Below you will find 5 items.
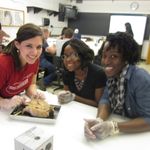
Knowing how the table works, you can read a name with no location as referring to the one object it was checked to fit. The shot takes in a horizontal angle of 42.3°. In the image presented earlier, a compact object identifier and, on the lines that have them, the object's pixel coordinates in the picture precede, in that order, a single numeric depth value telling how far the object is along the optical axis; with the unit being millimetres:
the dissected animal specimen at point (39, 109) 1134
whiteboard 6926
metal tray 1102
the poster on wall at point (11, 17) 4088
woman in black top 1548
